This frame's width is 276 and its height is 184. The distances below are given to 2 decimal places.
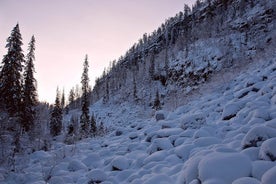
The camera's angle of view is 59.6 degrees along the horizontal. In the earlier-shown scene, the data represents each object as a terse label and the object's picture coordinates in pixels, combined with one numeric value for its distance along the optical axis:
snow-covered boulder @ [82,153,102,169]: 7.30
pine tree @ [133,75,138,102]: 57.78
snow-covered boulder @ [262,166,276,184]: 2.85
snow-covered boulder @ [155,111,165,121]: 9.98
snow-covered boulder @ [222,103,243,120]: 7.15
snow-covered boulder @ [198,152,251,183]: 3.32
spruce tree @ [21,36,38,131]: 24.58
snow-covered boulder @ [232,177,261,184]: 2.97
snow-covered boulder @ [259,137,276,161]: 3.61
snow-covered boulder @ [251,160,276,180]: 3.29
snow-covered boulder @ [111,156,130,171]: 6.24
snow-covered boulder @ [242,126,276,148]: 4.27
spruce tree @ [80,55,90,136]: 34.72
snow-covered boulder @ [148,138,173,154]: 6.49
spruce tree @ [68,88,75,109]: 94.19
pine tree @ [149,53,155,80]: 62.87
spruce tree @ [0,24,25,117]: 21.78
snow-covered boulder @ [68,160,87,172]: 7.11
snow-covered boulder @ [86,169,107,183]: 5.78
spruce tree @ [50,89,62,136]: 40.16
